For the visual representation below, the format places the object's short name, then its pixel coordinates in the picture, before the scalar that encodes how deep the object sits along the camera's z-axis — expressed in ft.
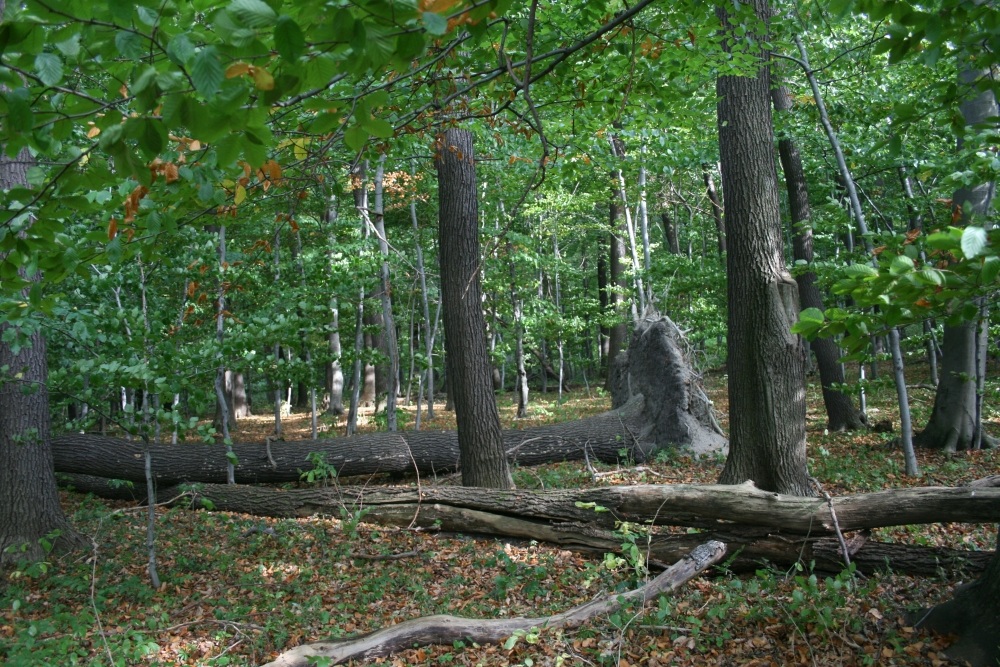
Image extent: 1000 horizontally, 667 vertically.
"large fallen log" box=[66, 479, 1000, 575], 15.72
